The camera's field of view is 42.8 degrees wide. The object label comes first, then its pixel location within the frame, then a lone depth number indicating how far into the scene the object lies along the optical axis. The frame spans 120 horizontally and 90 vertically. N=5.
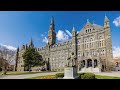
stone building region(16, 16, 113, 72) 26.92
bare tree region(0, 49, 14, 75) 25.83
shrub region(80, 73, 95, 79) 11.72
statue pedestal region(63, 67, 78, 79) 11.13
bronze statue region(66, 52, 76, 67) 11.62
